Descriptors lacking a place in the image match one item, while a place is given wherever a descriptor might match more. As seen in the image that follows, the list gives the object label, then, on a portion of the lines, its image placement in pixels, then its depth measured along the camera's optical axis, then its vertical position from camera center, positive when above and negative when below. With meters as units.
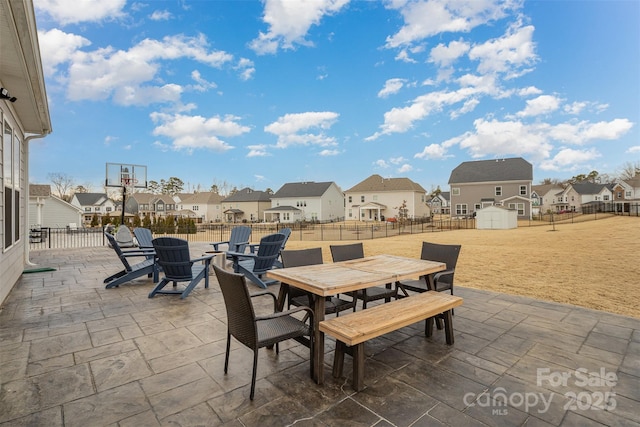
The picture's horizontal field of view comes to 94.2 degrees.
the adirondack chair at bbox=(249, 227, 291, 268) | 5.90 -0.47
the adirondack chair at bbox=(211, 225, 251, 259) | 7.90 -0.49
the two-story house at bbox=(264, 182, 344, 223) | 43.62 +2.04
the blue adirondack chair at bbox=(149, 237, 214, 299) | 4.57 -0.70
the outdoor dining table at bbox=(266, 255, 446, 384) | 2.42 -0.59
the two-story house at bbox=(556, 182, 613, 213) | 46.72 +3.09
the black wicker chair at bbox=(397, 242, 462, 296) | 3.78 -0.71
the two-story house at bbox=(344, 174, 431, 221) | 40.03 +2.28
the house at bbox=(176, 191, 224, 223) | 53.09 +1.82
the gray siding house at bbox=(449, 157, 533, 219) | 32.47 +3.36
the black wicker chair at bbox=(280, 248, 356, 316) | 3.23 -0.82
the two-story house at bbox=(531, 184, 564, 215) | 54.34 +3.38
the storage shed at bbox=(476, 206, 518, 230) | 23.66 -0.35
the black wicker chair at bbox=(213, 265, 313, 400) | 2.09 -0.85
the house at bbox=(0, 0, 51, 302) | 2.88 +1.80
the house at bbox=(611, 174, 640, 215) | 42.92 +3.46
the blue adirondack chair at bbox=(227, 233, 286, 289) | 5.38 -0.76
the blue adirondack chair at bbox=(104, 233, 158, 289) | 5.32 -0.97
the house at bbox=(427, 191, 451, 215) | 59.56 +2.70
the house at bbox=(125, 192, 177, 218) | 52.62 +2.44
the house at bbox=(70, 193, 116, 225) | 45.72 +2.36
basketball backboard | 15.68 +2.37
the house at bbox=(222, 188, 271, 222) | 49.22 +1.84
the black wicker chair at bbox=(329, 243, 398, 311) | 3.63 -0.60
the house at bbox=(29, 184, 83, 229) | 27.22 +0.40
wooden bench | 2.16 -0.85
